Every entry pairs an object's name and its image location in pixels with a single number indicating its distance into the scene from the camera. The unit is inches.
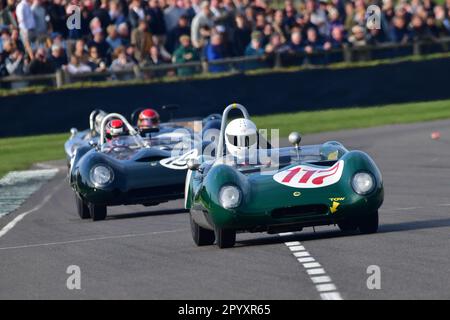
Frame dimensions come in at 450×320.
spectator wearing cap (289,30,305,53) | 1186.0
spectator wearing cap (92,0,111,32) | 1088.8
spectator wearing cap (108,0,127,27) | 1106.1
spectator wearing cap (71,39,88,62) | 1092.5
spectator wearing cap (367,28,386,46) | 1225.4
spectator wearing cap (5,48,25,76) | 1083.3
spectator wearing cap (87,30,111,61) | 1071.0
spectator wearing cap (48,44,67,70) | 1092.5
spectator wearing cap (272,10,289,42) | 1176.2
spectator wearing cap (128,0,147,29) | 1114.1
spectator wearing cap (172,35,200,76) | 1133.7
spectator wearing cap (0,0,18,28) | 1061.8
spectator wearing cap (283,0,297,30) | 1176.8
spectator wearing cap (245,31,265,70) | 1161.4
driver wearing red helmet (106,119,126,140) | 721.6
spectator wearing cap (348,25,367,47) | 1221.1
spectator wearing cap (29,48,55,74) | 1088.8
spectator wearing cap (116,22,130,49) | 1100.5
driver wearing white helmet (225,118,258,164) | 490.9
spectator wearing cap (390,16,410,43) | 1234.1
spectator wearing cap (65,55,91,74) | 1097.7
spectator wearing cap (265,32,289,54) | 1169.4
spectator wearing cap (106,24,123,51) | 1084.5
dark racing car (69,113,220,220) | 606.2
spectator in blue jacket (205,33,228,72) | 1149.1
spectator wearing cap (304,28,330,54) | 1189.1
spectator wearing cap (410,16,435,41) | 1240.8
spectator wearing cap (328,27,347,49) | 1203.2
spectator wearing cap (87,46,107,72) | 1111.0
